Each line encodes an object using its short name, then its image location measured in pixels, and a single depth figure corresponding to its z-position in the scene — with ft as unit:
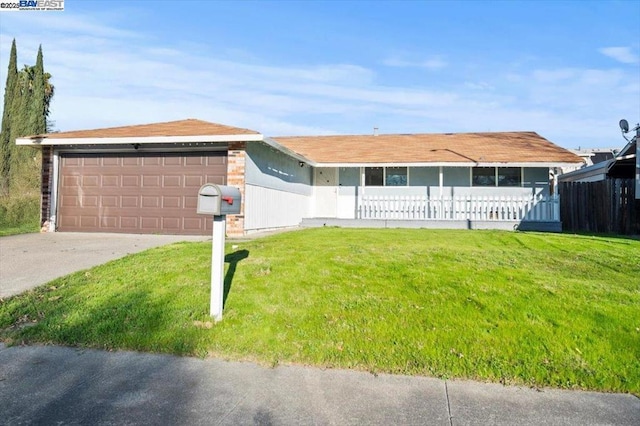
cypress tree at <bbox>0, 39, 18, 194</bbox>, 101.40
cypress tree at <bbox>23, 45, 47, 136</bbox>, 101.24
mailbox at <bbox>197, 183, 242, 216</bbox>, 13.44
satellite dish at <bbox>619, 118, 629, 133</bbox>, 50.52
